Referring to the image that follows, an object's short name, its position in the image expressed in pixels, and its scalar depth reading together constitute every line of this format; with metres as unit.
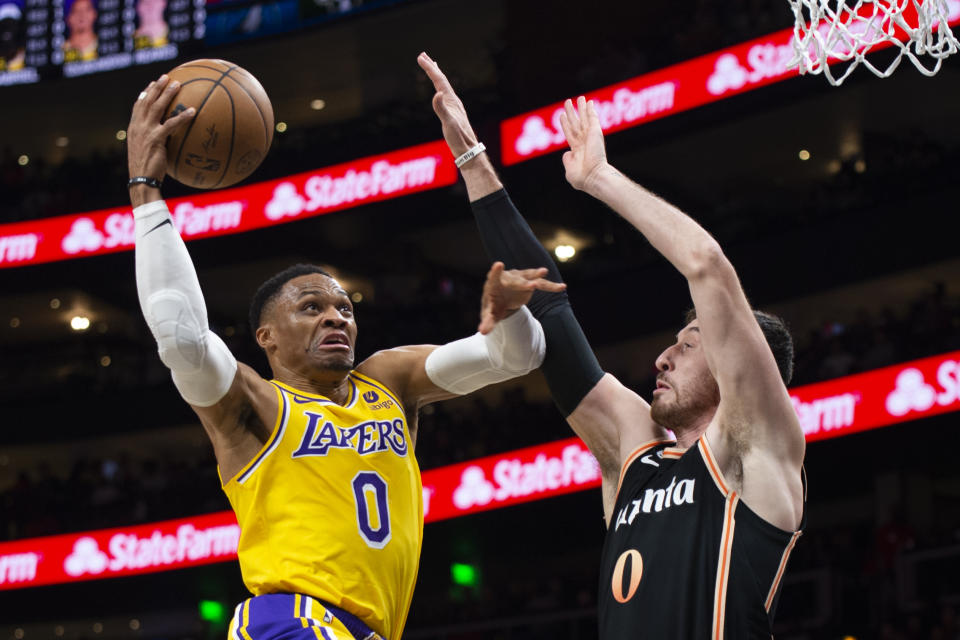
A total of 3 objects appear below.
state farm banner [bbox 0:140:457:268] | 16.77
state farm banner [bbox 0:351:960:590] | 11.59
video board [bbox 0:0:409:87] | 17.66
